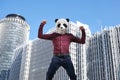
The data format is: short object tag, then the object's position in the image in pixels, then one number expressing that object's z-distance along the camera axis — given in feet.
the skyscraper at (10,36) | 552.41
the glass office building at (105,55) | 317.83
